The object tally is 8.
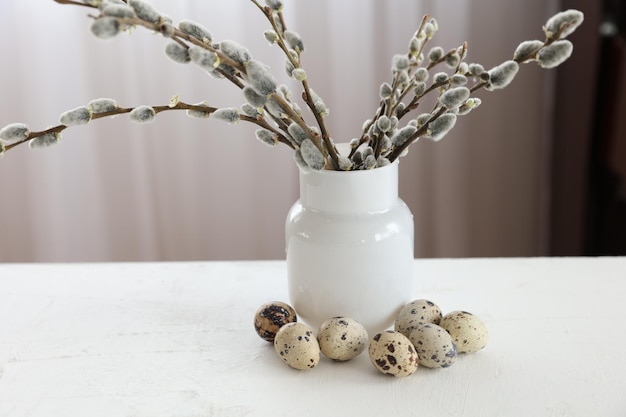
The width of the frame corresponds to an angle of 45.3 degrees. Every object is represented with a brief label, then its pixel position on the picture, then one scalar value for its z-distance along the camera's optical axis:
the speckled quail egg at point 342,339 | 0.78
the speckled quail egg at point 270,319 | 0.82
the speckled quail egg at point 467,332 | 0.79
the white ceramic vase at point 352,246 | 0.80
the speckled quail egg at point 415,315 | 0.81
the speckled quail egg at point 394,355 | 0.75
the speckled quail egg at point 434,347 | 0.76
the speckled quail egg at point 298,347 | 0.77
